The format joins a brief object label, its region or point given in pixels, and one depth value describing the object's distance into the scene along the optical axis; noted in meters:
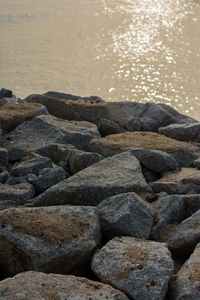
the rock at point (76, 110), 6.94
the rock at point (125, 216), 4.00
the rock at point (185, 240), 3.98
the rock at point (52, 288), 3.11
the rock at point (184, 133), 6.50
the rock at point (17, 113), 6.30
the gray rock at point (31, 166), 5.09
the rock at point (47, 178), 4.85
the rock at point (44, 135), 5.80
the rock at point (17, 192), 4.61
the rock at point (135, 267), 3.26
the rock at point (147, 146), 5.68
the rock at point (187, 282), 3.27
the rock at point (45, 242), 3.54
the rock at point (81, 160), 5.24
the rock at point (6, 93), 7.90
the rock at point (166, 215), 4.26
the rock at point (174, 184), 4.90
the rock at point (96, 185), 4.49
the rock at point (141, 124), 6.82
